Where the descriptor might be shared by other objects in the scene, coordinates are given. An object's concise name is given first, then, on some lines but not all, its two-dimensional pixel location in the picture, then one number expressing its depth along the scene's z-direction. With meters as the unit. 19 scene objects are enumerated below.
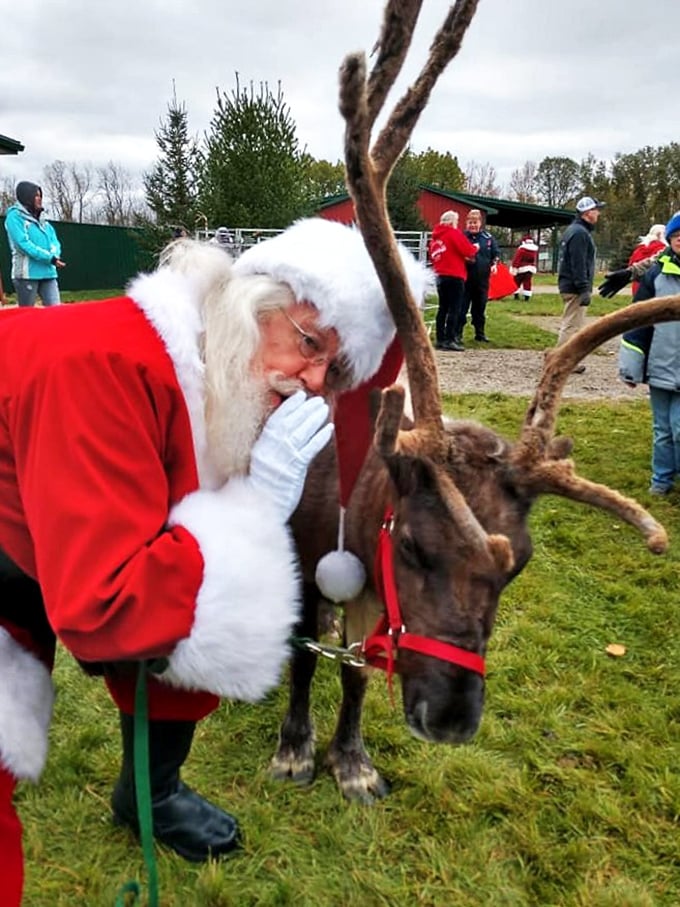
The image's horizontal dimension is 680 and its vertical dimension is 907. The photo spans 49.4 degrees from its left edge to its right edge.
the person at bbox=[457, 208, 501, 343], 13.12
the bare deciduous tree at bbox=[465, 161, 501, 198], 66.80
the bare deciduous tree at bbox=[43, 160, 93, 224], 57.59
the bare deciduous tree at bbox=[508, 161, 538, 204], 60.62
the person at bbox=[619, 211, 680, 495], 5.66
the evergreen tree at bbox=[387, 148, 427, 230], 30.33
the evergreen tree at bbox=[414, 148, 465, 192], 50.69
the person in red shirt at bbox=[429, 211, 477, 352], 11.77
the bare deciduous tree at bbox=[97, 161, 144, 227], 52.38
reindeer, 2.11
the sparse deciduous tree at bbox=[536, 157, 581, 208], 53.97
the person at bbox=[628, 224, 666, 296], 9.97
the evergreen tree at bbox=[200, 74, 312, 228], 18.36
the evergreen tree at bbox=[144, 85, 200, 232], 20.16
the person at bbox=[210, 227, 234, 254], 13.43
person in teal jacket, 9.89
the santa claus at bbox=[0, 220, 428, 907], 1.68
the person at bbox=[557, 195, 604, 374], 10.59
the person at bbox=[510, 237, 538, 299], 22.72
